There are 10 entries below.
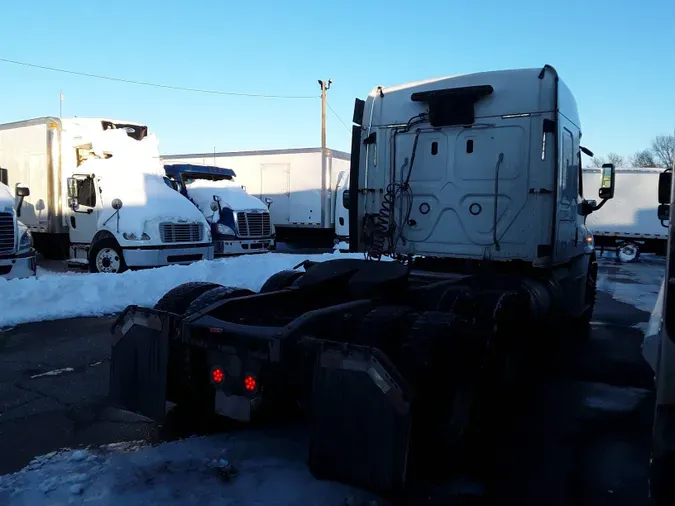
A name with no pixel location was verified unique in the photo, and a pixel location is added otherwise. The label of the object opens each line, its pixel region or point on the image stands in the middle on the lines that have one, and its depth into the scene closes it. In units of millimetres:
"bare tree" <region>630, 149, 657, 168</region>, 68188
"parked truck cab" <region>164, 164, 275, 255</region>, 16938
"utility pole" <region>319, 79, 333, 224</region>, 21562
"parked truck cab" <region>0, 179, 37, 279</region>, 10805
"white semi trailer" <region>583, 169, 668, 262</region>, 23828
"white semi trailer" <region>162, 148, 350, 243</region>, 21734
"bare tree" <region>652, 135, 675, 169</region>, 56375
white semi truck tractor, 3381
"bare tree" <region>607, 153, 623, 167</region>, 67269
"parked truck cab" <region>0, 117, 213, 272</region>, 13461
